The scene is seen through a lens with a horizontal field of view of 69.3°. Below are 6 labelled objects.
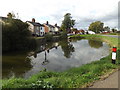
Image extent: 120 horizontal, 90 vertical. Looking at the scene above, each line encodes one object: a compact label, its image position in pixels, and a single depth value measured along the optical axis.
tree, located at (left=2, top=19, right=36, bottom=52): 15.85
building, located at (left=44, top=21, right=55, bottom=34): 55.58
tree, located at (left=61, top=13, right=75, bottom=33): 54.29
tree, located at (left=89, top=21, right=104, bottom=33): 69.71
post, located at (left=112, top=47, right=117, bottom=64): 4.99
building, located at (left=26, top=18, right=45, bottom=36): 42.47
